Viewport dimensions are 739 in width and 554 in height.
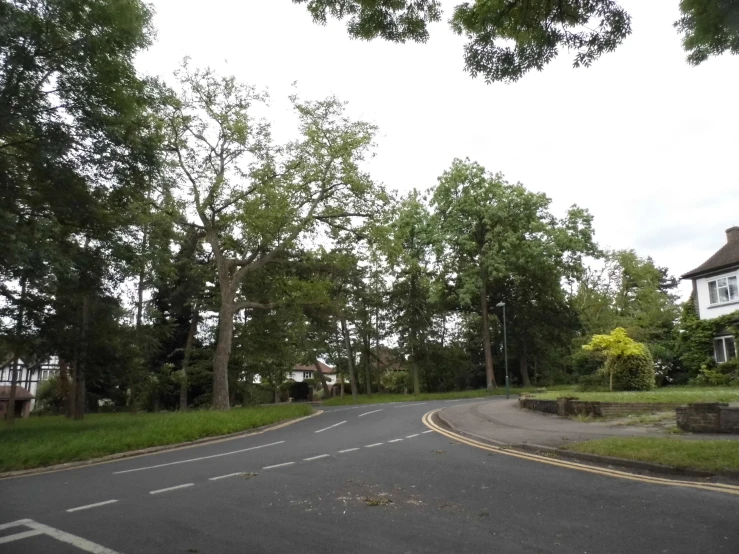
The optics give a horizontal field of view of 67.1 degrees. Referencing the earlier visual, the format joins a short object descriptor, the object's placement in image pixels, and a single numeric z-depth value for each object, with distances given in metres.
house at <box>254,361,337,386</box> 88.95
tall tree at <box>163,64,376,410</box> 24.20
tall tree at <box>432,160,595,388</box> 40.44
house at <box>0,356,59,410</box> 53.06
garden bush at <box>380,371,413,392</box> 56.22
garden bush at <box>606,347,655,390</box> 25.78
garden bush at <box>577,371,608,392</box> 28.20
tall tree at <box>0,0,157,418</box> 11.72
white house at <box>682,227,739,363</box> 29.00
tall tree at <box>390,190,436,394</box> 43.31
